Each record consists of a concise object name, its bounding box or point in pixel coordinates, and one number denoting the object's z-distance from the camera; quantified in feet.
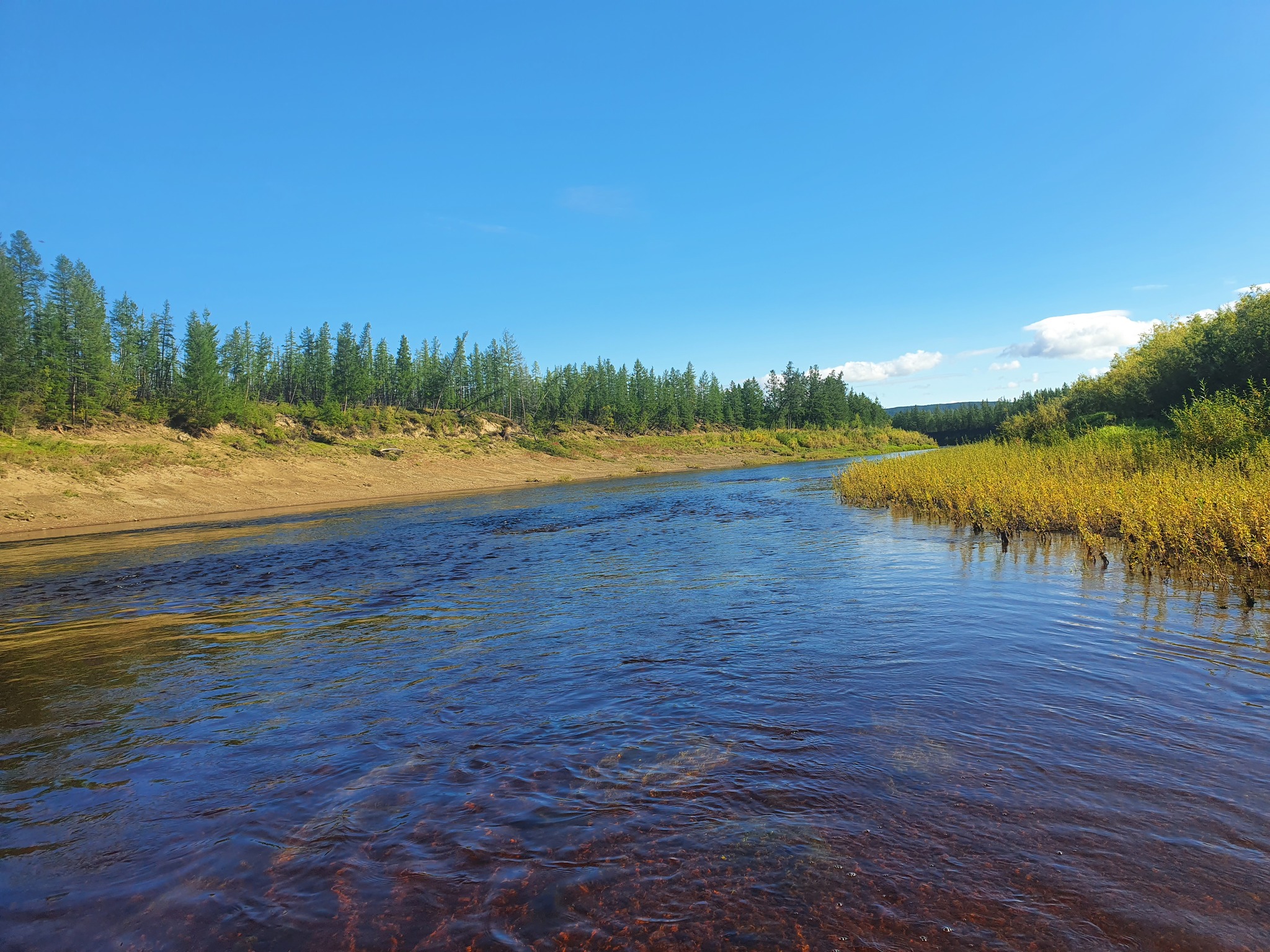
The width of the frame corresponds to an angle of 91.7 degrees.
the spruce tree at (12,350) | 152.76
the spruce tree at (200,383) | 191.31
